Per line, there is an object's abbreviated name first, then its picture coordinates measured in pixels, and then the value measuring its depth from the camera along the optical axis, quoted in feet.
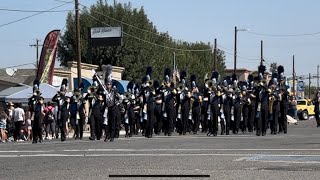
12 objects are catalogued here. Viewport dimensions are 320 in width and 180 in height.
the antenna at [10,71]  169.42
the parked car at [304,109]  206.71
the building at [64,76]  162.75
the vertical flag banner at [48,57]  138.72
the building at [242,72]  387.88
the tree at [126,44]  214.69
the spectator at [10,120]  100.22
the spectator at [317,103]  113.50
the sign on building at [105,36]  186.19
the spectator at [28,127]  98.67
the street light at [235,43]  216.33
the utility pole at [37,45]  285.21
